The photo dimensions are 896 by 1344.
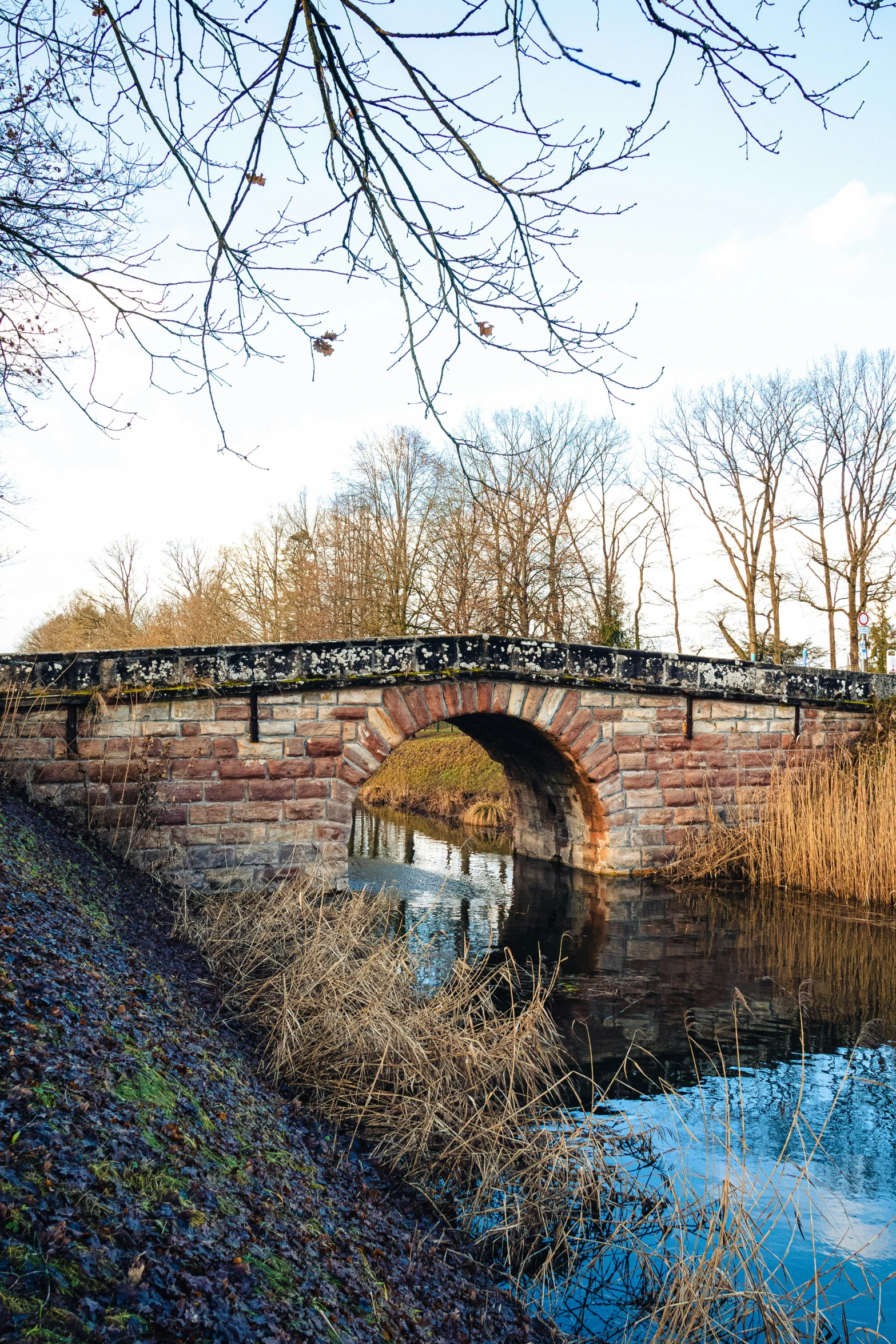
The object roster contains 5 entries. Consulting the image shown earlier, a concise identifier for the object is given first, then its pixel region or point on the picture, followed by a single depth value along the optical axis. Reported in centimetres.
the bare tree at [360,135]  229
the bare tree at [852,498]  2220
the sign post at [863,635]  1955
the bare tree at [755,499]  2359
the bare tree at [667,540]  2542
